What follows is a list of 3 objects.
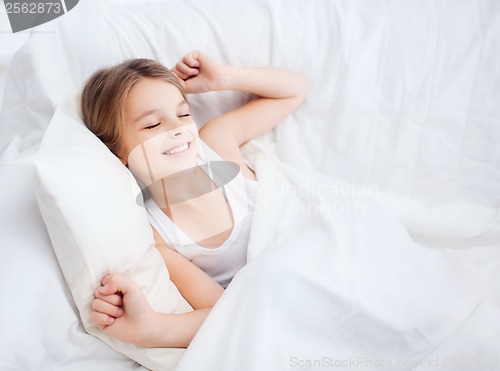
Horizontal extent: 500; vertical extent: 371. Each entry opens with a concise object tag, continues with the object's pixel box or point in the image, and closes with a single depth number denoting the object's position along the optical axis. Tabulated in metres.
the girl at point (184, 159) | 1.06
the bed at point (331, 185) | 0.86
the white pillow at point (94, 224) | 0.82
